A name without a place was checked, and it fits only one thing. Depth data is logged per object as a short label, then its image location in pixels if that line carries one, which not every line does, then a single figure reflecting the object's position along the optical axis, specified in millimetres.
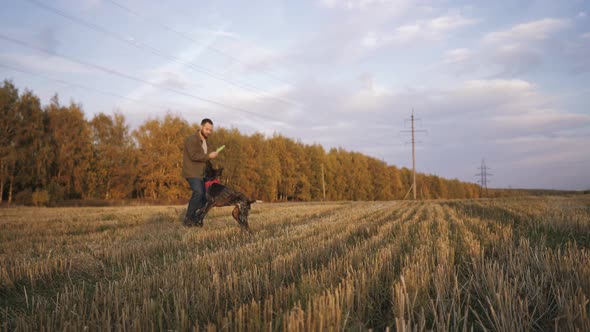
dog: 6160
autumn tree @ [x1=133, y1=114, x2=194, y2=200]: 34188
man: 6535
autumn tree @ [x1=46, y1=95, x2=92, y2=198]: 30000
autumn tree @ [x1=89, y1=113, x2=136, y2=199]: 33688
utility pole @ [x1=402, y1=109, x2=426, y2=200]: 41631
